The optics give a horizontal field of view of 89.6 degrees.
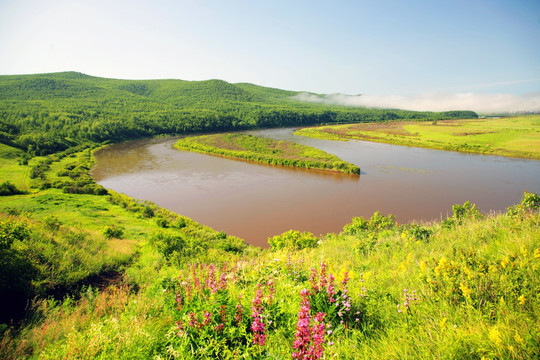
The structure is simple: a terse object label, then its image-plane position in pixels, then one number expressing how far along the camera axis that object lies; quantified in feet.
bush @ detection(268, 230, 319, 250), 44.06
